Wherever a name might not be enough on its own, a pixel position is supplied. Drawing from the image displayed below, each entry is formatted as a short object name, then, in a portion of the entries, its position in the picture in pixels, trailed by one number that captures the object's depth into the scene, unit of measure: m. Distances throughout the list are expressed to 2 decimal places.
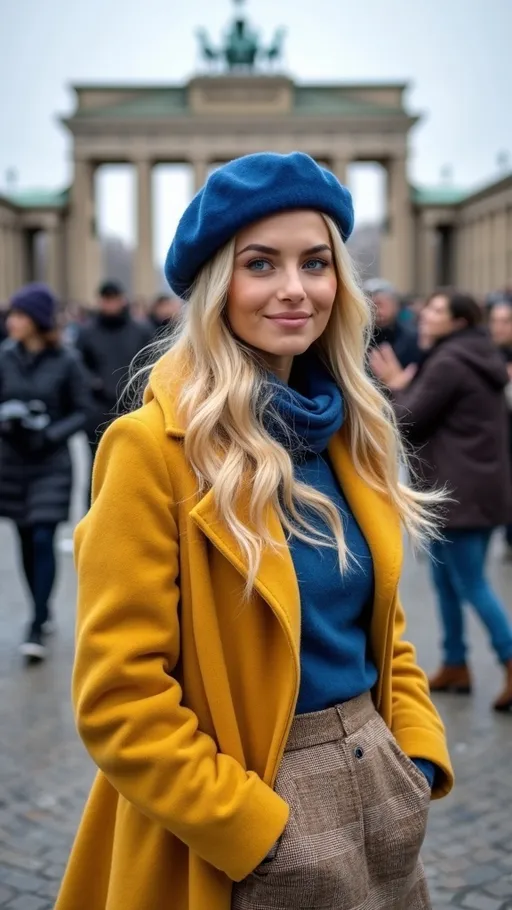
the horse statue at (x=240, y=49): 58.91
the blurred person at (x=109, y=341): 9.38
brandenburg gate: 54.53
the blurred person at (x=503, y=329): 9.00
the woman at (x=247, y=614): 1.83
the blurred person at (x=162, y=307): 12.77
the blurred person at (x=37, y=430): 6.67
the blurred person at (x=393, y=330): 8.90
